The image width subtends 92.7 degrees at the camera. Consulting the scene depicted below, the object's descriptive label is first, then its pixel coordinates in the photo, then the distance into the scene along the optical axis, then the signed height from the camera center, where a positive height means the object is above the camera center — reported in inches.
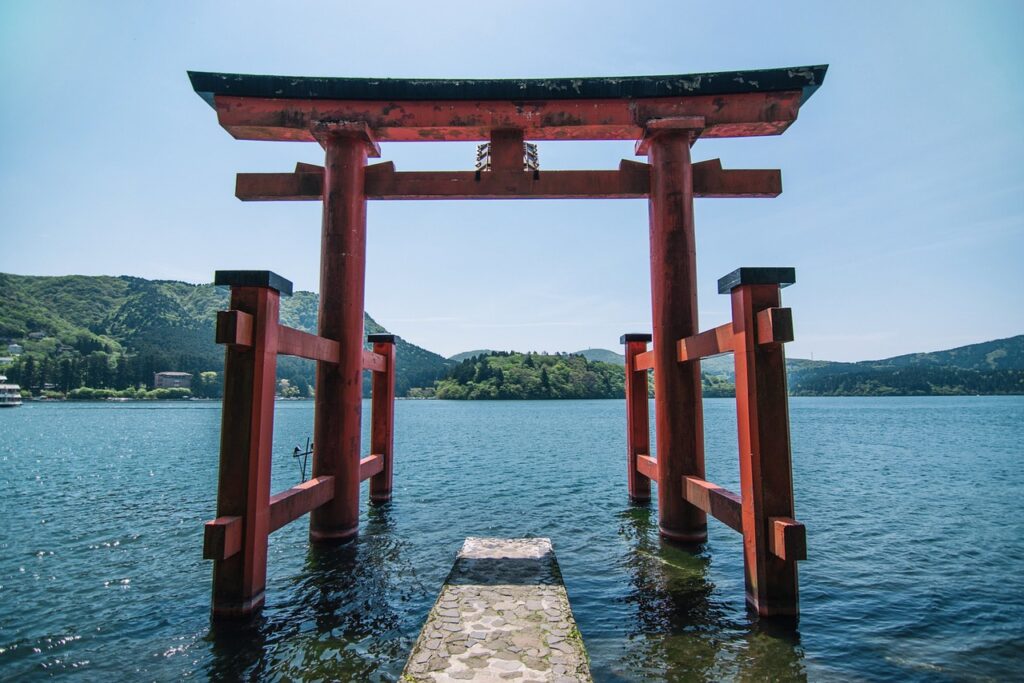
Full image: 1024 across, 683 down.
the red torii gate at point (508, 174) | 344.8 +162.6
